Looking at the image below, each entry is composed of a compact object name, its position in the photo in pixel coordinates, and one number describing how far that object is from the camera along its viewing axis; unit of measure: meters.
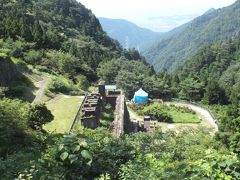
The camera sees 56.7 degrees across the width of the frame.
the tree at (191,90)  34.85
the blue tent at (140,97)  29.22
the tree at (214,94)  33.30
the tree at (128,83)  33.64
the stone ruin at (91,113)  16.15
